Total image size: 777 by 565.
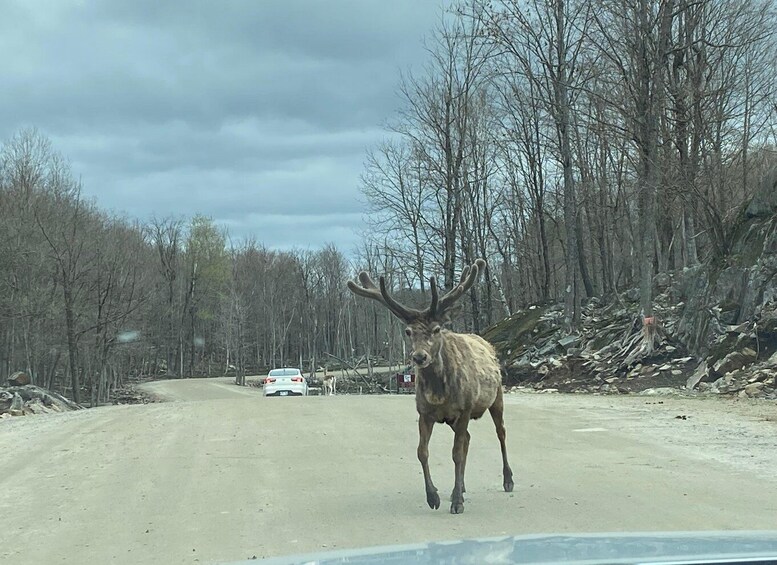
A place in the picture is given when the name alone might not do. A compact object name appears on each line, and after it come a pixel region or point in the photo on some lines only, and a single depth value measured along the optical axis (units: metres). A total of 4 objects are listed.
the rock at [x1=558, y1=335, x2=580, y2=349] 31.55
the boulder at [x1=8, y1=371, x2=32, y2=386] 39.75
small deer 44.78
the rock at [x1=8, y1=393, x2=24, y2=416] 26.07
